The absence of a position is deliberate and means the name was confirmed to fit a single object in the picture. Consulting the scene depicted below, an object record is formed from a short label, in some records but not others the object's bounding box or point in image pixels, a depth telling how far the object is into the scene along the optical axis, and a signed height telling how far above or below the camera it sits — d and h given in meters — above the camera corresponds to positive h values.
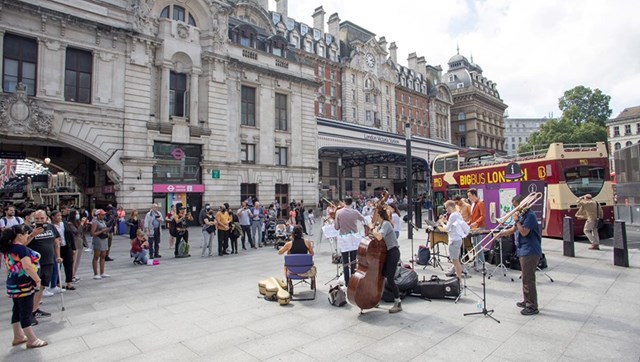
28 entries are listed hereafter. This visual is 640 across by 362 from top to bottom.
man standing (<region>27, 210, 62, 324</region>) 6.38 -0.83
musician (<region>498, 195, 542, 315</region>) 6.00 -0.92
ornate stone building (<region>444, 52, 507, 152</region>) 74.50 +20.35
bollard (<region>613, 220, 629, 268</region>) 9.41 -1.33
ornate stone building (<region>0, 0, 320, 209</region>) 19.81 +7.26
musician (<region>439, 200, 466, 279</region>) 7.78 -0.84
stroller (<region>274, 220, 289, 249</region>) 14.97 -1.49
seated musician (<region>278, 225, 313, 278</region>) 7.38 -0.96
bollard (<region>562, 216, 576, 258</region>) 11.04 -1.28
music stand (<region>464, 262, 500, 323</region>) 5.91 -1.98
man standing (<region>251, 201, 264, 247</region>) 15.73 -0.93
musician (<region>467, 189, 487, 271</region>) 9.61 -0.41
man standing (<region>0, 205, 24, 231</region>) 9.19 -0.45
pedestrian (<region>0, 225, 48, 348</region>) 5.04 -1.16
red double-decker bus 14.16 +0.62
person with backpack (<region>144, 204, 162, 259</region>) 12.76 -0.93
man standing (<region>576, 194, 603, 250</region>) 12.38 -0.72
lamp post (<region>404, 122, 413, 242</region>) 15.68 +1.21
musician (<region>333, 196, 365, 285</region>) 7.72 -0.72
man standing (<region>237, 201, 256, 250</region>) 15.20 -0.84
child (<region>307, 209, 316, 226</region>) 22.05 -1.07
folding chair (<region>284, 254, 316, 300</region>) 7.10 -1.33
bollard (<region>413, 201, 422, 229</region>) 20.52 -0.96
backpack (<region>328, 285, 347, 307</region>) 6.69 -1.88
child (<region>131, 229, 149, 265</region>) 11.72 -1.58
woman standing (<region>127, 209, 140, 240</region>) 12.35 -0.75
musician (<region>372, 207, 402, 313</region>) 6.16 -1.03
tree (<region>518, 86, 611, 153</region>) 44.16 +10.78
